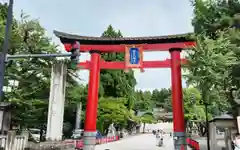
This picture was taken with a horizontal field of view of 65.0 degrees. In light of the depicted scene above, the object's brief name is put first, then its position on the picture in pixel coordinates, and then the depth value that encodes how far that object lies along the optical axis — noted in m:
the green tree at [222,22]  9.52
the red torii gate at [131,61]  14.80
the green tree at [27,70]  14.69
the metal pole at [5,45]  7.04
